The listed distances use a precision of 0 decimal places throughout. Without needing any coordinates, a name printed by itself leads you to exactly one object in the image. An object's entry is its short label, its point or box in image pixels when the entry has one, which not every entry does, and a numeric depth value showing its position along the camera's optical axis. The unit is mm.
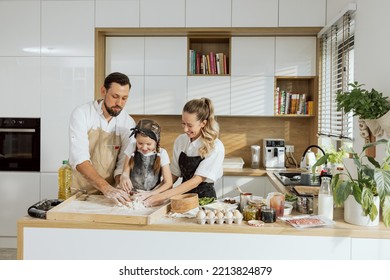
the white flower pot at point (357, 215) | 2141
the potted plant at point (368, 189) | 2029
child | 2271
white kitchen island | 2064
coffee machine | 4762
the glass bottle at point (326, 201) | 2238
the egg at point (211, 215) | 2121
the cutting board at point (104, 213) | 2096
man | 2475
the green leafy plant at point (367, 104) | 2729
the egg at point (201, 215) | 2111
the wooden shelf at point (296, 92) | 4785
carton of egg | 2113
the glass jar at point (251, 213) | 2207
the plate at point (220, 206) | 2297
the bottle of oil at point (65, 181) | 2615
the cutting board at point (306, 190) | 3043
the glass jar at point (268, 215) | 2176
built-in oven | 4625
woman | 2443
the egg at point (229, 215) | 2140
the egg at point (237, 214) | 2150
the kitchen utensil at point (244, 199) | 2363
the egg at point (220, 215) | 2131
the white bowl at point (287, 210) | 2344
